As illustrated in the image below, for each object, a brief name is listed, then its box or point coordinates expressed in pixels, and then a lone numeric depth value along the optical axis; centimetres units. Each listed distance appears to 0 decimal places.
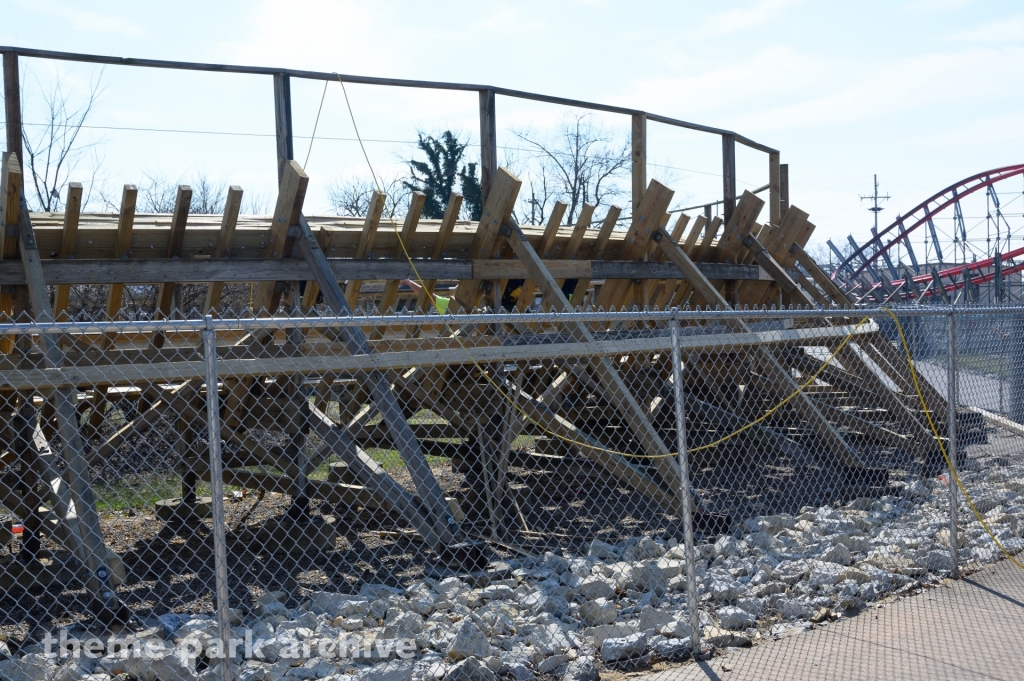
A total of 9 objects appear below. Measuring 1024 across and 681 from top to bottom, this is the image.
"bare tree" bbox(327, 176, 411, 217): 3294
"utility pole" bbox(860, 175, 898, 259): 7431
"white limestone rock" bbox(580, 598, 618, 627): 480
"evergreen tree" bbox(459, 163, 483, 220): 3152
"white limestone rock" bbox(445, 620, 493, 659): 417
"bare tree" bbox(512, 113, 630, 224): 3912
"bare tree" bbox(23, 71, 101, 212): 2147
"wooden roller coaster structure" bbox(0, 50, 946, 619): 574
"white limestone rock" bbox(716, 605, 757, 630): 471
